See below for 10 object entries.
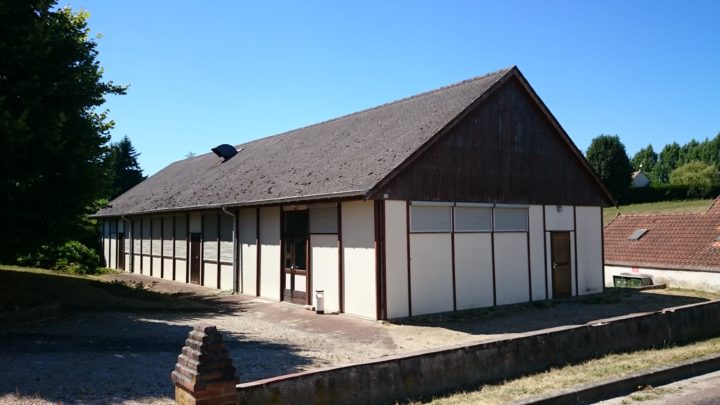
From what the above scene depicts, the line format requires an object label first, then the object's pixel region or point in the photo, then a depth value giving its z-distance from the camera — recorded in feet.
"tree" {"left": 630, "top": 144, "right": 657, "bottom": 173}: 361.30
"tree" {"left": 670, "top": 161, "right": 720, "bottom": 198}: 155.02
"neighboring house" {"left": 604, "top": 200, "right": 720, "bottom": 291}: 66.95
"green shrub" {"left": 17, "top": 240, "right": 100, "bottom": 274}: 80.23
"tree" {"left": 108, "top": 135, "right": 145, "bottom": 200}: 169.78
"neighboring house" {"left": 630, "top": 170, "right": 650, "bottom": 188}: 262.06
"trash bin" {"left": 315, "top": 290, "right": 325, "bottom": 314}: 48.01
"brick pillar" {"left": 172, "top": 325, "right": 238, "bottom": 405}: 18.01
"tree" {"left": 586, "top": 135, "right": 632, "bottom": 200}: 173.17
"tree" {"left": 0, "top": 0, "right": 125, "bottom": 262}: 37.91
